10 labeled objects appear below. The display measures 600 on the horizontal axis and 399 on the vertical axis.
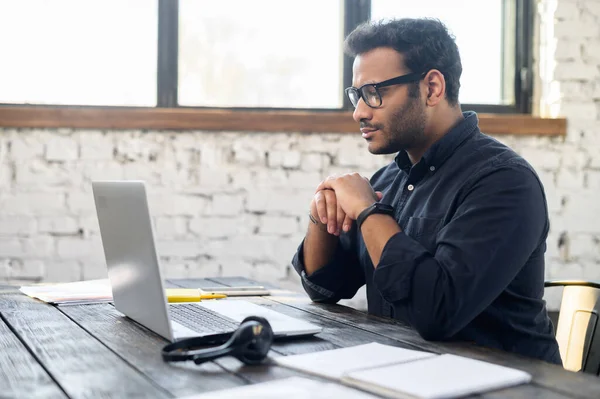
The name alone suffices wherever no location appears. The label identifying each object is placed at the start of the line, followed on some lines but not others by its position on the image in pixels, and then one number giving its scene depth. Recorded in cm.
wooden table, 94
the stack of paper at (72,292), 170
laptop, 115
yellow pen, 168
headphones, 104
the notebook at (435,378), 89
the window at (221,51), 308
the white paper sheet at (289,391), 88
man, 136
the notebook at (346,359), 101
